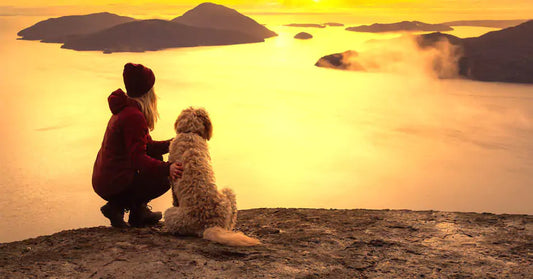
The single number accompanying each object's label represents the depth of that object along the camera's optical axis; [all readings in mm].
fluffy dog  3863
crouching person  3969
